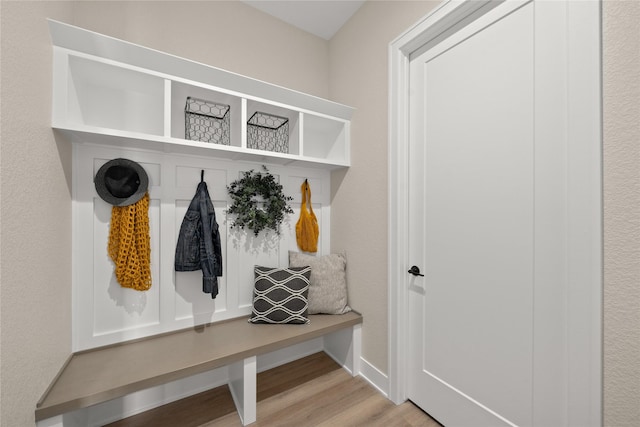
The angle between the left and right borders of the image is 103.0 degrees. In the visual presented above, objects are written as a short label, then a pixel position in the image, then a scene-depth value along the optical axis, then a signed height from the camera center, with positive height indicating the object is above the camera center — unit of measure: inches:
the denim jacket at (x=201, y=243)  62.9 -8.2
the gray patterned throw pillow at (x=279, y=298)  69.4 -23.7
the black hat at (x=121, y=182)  55.8 +6.4
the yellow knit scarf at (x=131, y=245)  56.3 -7.6
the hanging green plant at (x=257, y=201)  71.2 +2.9
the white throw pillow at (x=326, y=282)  75.5 -21.2
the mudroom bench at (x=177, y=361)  43.6 -31.0
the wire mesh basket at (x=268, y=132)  72.2 +23.2
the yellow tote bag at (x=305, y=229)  81.8 -5.6
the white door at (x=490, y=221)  40.1 -1.5
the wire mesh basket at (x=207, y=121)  63.9 +23.4
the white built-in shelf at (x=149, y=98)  47.3 +27.9
